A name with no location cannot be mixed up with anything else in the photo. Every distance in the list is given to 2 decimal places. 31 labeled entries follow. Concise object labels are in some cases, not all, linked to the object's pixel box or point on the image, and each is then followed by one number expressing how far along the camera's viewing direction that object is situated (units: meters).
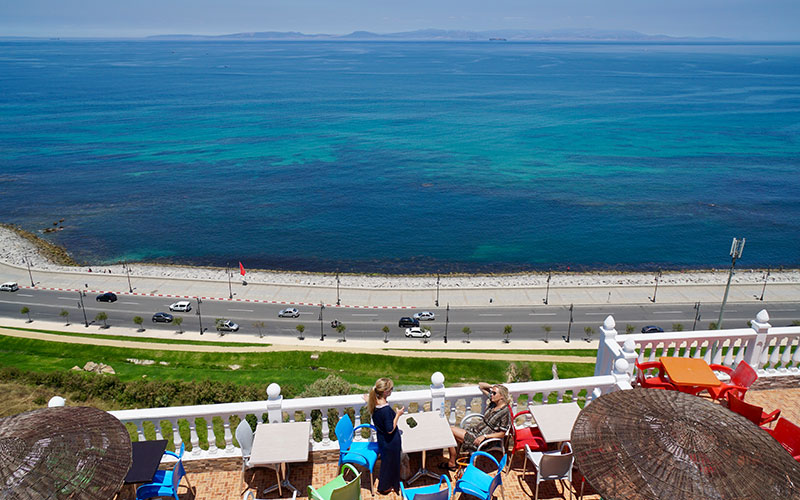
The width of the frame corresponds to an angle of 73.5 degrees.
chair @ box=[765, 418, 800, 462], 10.22
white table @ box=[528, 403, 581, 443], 10.66
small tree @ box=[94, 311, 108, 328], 56.41
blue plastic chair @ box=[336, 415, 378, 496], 10.65
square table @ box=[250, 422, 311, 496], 10.16
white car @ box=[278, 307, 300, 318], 59.22
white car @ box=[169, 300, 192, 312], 60.53
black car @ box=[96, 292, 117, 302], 62.25
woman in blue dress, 9.90
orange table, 11.92
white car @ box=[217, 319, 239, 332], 55.64
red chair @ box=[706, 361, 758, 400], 12.31
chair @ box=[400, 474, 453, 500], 8.99
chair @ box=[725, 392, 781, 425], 11.22
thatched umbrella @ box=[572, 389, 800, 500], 6.87
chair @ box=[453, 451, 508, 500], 9.72
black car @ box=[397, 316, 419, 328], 56.53
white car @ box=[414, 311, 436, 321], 58.34
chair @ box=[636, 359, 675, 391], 12.49
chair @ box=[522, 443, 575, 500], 10.07
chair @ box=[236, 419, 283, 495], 10.45
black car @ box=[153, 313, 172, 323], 58.12
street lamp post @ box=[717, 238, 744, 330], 36.17
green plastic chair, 8.76
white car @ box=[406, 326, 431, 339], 54.81
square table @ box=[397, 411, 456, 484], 10.43
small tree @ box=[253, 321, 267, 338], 55.62
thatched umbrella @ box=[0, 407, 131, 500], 7.00
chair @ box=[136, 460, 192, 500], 9.98
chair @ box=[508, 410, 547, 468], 10.89
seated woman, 10.81
